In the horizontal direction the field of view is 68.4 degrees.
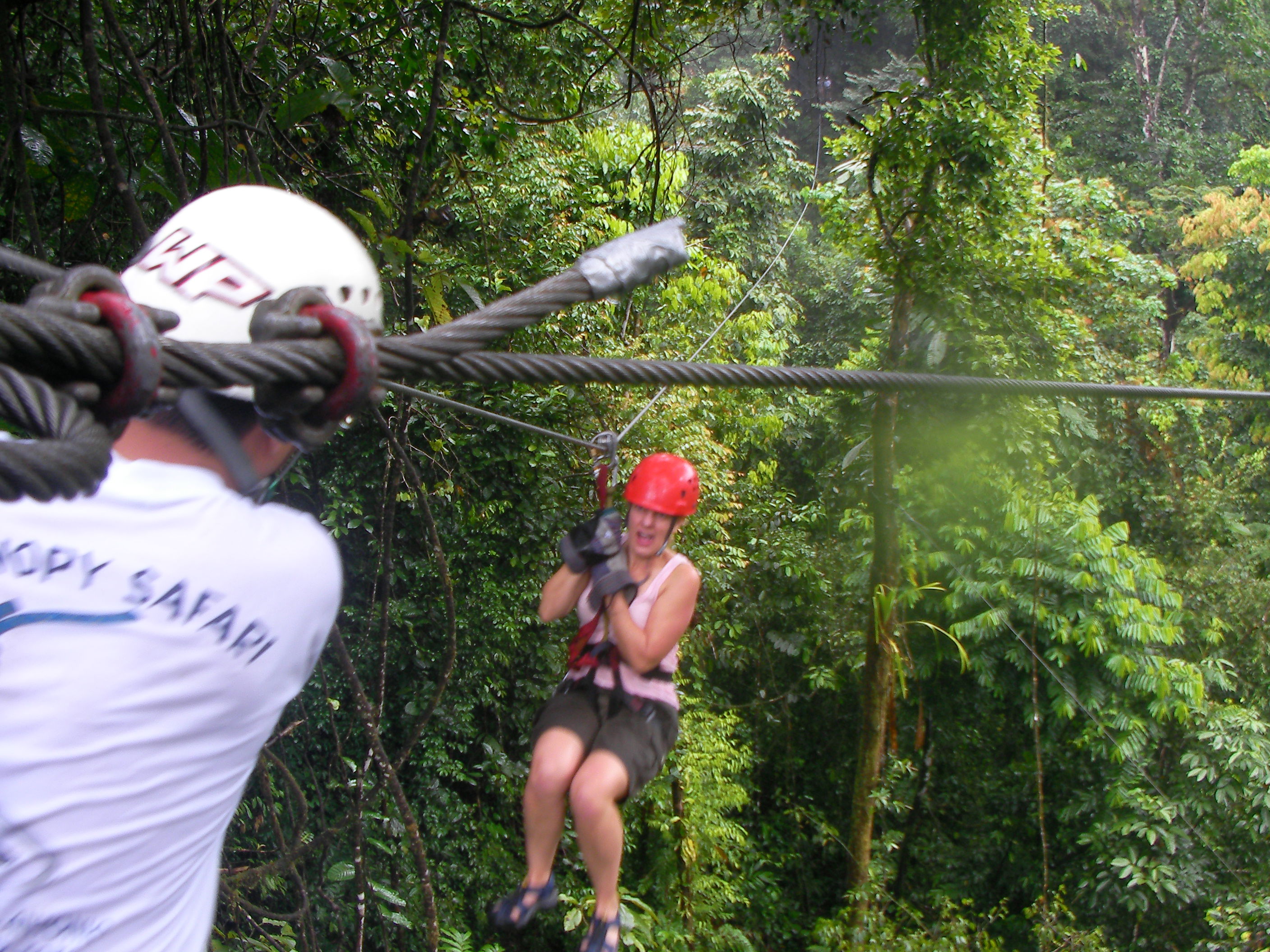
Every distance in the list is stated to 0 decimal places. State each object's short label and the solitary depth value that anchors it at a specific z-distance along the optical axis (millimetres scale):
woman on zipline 1952
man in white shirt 674
